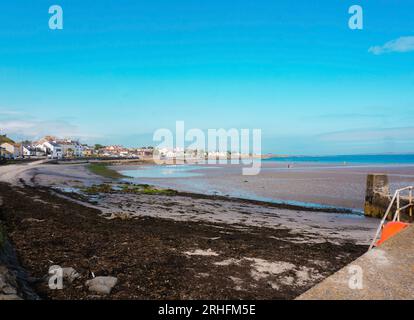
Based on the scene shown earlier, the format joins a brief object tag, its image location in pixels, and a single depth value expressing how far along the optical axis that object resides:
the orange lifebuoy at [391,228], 7.42
